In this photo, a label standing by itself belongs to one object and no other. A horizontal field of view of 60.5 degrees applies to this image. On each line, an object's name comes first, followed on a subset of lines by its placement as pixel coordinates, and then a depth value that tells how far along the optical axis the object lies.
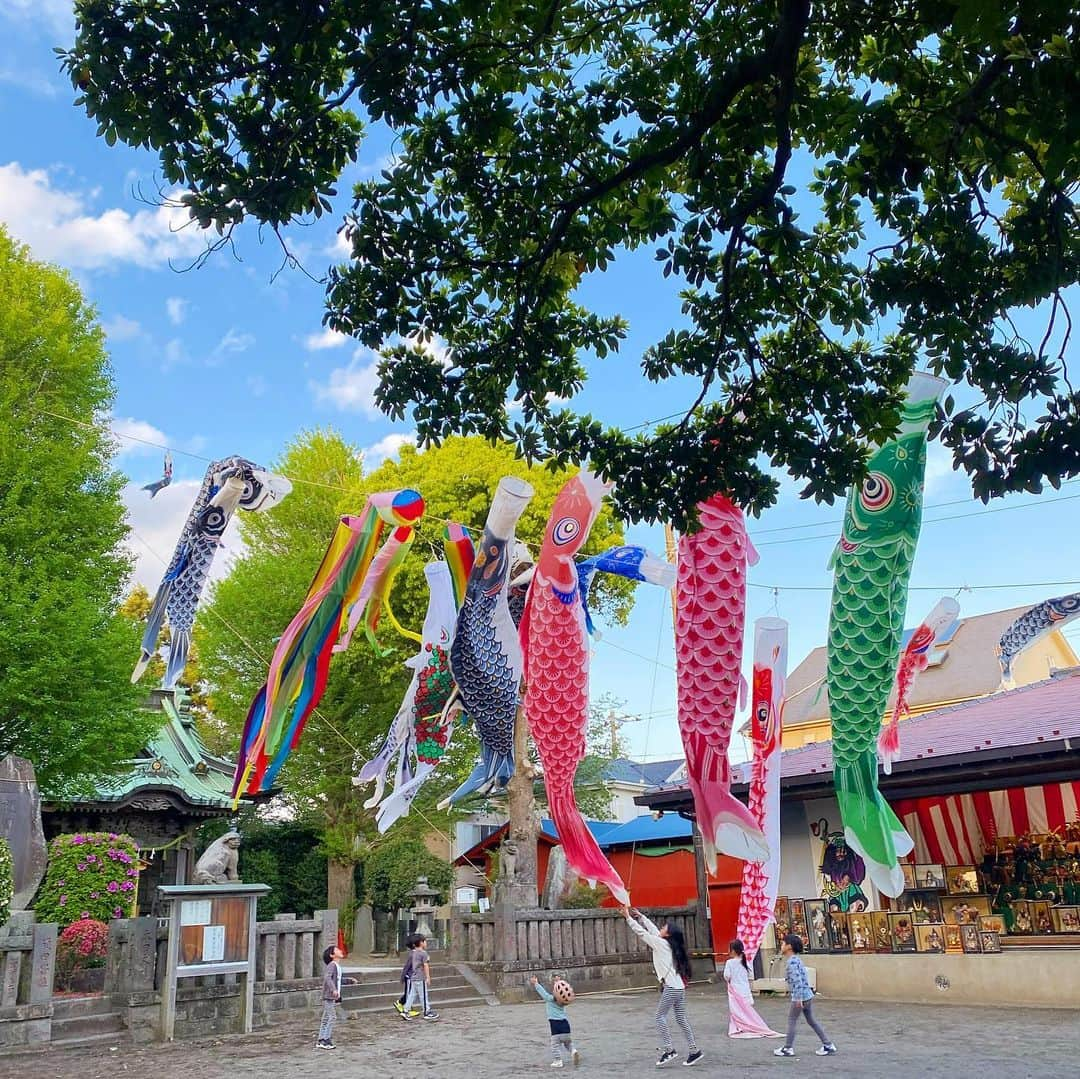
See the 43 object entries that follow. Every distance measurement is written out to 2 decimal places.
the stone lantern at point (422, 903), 17.47
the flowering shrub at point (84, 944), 12.12
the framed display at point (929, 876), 14.70
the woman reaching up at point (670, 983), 8.72
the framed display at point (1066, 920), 13.63
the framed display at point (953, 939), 12.53
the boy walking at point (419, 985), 12.87
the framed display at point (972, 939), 12.38
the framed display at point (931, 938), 12.71
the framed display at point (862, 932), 13.38
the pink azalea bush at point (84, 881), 12.51
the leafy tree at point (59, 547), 14.16
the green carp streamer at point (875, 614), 9.87
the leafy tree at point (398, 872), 23.95
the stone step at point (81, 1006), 10.88
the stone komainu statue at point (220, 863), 12.41
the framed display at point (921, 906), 12.91
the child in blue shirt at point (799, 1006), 8.81
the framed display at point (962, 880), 14.90
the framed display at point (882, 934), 13.16
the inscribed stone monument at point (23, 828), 12.03
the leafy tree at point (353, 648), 21.38
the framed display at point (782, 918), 14.16
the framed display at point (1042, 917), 13.96
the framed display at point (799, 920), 13.99
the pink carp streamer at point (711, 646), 9.58
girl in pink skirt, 10.14
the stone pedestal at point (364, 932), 24.14
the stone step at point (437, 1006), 13.27
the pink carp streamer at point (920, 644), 12.61
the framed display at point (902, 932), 12.96
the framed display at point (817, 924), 13.84
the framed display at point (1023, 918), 14.19
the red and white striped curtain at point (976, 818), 15.23
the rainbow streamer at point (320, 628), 12.97
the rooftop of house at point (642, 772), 36.62
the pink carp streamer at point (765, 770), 10.71
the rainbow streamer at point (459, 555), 14.00
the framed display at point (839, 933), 13.62
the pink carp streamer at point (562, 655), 11.40
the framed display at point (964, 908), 12.93
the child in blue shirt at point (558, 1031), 8.82
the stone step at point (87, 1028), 10.58
